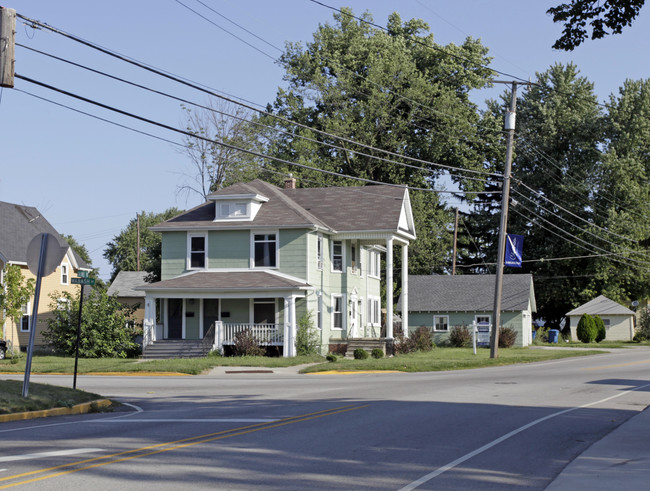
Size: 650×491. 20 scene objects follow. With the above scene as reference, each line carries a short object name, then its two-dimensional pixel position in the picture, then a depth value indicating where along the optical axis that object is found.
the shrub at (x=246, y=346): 36.53
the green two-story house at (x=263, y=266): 37.78
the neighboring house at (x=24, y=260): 47.38
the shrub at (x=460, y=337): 54.88
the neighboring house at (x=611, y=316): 65.12
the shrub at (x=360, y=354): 38.26
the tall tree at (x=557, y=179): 68.12
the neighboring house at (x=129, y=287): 61.78
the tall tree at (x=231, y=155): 54.62
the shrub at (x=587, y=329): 62.59
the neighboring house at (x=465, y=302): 56.59
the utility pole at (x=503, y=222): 35.97
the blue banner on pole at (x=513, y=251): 38.88
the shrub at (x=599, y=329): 63.53
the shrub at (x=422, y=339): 44.59
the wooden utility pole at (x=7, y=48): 14.69
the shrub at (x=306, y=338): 37.75
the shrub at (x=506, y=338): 53.78
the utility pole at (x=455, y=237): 61.51
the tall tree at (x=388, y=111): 60.34
